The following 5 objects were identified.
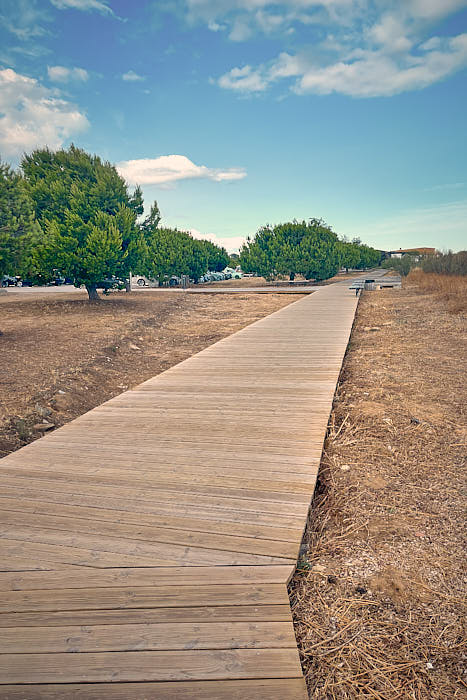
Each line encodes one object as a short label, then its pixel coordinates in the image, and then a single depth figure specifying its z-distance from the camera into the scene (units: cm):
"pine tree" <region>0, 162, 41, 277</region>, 1155
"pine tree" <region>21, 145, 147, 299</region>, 1638
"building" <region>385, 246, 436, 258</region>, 13475
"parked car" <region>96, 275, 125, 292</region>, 1930
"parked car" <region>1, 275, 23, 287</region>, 3808
